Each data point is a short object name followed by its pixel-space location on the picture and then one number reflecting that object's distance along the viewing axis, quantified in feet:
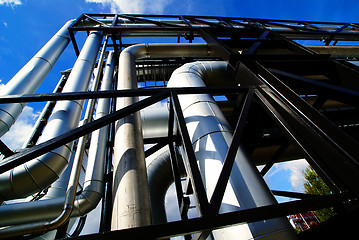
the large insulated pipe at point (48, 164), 6.11
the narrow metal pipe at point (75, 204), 7.73
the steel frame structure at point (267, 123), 3.62
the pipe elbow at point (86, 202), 7.98
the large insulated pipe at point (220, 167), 4.57
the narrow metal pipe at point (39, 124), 12.61
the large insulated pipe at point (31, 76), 7.32
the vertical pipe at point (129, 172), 4.90
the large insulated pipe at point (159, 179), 10.94
